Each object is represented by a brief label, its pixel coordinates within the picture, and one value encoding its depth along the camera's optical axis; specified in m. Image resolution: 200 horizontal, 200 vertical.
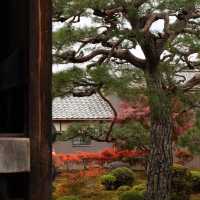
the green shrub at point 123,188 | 15.43
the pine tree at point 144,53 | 8.37
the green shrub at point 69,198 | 11.26
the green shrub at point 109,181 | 16.25
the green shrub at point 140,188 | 13.78
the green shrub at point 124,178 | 16.55
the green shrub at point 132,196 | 12.77
